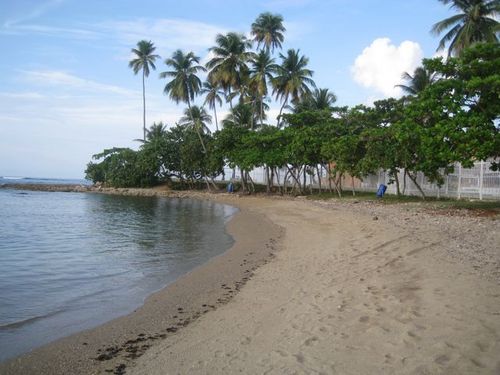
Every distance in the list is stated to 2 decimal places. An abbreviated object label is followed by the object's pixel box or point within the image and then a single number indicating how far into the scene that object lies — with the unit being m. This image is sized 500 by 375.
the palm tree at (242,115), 45.38
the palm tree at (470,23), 28.33
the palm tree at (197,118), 52.50
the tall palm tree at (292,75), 39.97
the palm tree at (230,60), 41.16
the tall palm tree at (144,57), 53.06
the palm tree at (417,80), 32.56
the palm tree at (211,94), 46.38
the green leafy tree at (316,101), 41.88
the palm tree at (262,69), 40.38
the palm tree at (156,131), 60.80
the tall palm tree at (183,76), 44.25
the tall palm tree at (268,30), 41.88
